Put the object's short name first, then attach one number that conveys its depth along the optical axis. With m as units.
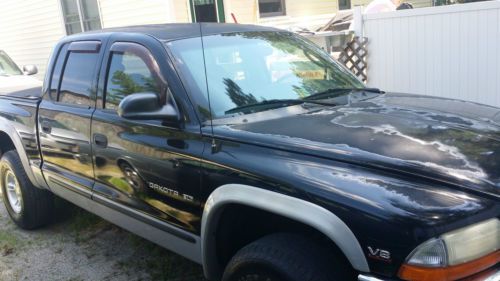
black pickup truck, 2.01
